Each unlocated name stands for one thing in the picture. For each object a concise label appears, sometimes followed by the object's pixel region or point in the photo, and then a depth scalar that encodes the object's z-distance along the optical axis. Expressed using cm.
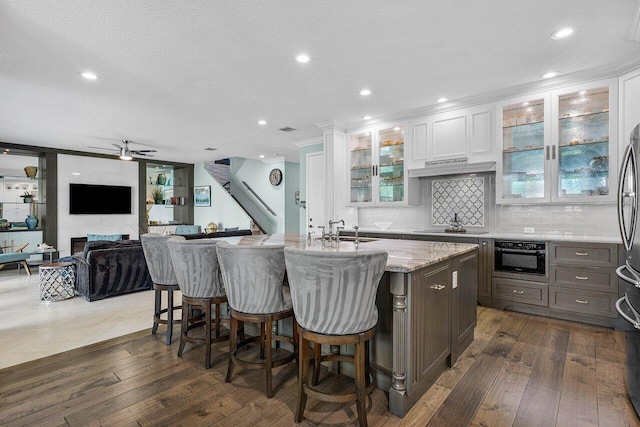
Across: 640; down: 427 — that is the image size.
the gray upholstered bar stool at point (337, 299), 164
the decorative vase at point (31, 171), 696
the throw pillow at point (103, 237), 646
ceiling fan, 627
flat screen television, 755
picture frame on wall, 955
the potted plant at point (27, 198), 721
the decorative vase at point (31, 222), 700
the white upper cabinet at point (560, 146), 334
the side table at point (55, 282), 428
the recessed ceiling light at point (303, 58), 295
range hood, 405
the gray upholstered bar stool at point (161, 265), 283
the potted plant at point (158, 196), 957
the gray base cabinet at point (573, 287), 315
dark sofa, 430
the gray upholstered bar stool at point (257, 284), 201
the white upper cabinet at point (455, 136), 408
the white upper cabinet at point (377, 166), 489
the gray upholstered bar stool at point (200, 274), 242
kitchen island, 188
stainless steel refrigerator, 180
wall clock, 875
